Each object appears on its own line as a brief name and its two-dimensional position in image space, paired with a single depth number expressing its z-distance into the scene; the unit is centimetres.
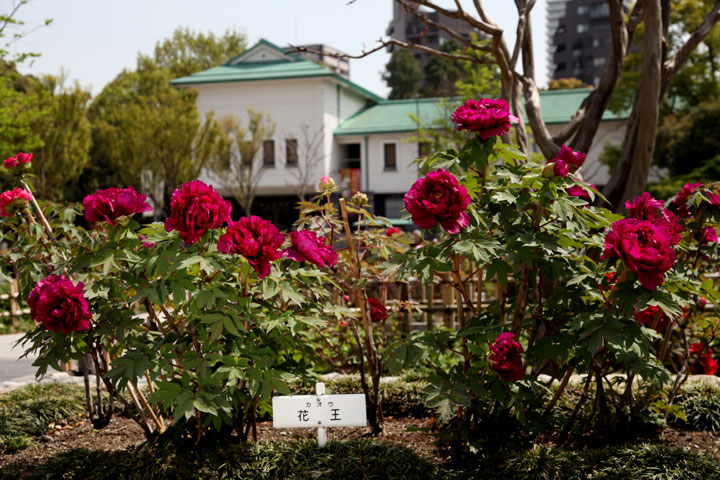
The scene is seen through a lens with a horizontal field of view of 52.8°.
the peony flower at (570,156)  357
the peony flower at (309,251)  332
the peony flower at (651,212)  341
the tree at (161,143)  2475
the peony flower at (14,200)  389
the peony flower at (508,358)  317
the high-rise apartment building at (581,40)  9156
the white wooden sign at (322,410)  354
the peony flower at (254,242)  303
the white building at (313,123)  2875
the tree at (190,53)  4250
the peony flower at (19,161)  407
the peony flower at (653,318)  383
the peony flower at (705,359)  521
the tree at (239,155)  2644
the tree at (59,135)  2059
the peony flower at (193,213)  304
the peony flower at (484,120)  327
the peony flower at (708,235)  389
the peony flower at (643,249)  289
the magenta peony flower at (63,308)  319
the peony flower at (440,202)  306
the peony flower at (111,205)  330
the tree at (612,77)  554
